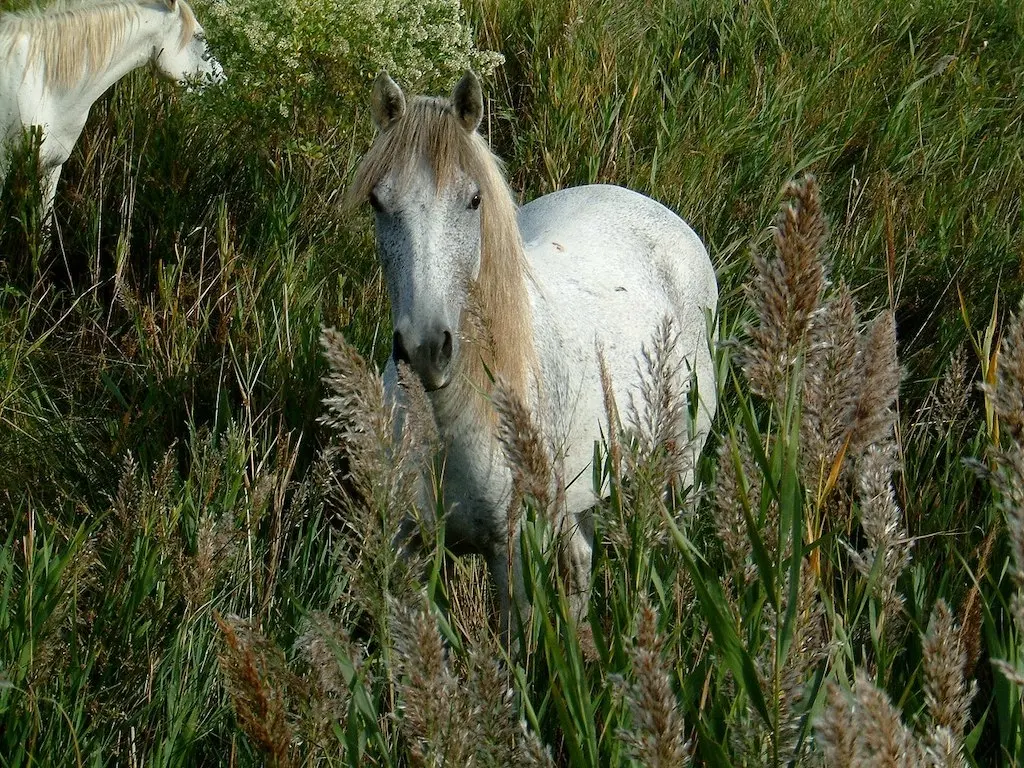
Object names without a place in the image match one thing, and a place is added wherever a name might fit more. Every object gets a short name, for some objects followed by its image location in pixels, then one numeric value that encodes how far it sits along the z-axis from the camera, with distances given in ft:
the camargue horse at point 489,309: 34.28
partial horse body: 44.47
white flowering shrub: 39.44
